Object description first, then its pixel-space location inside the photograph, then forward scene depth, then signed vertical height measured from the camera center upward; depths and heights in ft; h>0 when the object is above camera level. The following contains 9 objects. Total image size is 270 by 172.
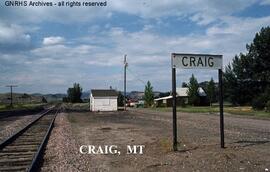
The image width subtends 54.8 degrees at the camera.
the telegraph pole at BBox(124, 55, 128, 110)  145.15 +16.57
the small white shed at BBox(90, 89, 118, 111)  136.52 -2.96
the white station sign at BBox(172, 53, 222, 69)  24.96 +3.39
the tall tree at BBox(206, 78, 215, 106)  206.02 +4.58
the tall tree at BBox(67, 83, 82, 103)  332.69 +3.38
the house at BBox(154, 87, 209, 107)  201.22 -2.49
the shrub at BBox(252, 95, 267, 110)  115.83 -3.40
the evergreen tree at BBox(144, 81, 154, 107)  180.60 +0.79
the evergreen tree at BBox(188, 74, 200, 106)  187.61 +3.16
